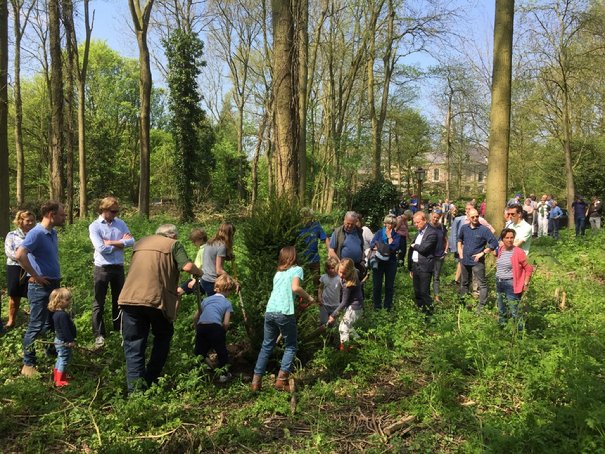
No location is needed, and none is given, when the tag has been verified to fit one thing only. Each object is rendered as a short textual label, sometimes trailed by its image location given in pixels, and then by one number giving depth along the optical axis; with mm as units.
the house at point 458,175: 44541
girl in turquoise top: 4547
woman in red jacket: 5957
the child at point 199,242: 6399
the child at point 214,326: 4875
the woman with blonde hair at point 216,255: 5906
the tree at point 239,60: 29859
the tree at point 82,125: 18422
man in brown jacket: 4090
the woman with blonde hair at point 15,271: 5613
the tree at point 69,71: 16625
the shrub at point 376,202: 18781
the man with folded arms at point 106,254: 5457
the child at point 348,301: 5488
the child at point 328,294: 5707
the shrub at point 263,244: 5215
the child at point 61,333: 4641
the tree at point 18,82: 19953
